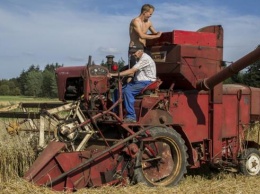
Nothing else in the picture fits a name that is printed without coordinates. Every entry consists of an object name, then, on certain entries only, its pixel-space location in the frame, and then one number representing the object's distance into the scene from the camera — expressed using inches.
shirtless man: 327.1
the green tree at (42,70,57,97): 2476.1
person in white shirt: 297.9
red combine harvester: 269.1
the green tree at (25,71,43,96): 2792.8
